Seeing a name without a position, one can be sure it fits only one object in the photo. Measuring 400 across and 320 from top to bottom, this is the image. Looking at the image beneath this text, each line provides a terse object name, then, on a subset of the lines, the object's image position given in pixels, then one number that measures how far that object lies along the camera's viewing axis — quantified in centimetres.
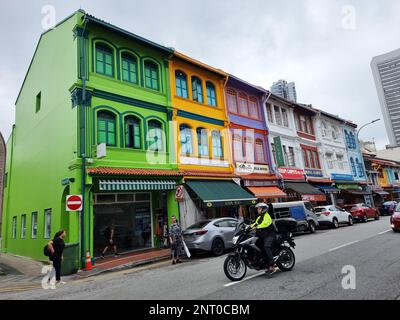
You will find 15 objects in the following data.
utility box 1078
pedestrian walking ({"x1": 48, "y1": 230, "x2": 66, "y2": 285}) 917
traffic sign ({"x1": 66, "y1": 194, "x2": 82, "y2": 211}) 1058
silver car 1180
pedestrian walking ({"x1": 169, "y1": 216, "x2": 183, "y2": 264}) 1141
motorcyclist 689
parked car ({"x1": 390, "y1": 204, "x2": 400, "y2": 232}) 1353
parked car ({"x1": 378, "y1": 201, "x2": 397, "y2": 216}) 3083
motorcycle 683
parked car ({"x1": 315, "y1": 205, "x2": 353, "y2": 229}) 2033
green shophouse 1318
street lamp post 2849
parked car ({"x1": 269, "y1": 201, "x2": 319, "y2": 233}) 1700
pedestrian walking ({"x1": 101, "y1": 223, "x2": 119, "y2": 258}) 1316
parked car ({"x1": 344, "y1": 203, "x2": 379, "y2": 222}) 2372
